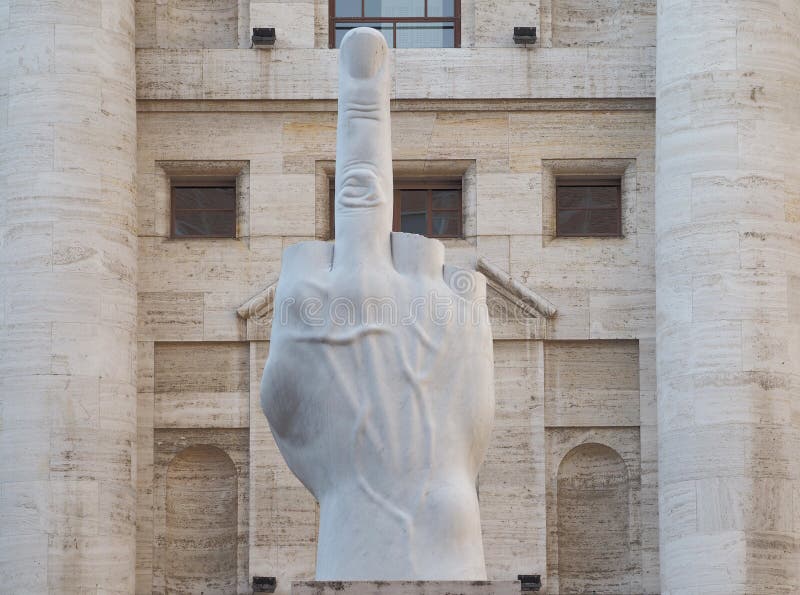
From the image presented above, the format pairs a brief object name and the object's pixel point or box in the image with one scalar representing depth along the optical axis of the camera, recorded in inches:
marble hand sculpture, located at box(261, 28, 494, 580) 623.5
